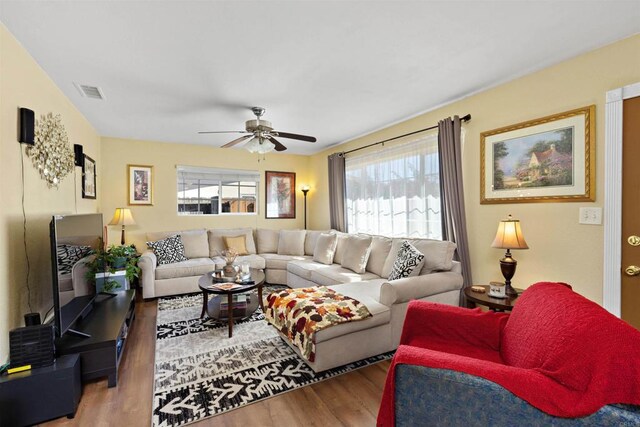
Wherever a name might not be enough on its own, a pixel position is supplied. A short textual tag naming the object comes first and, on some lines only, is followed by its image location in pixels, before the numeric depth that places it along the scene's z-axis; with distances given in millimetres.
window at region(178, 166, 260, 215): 5273
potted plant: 2615
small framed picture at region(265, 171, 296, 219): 5977
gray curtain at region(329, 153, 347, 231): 5091
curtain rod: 3101
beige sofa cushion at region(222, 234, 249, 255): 4969
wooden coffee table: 2829
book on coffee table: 2906
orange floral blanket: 2137
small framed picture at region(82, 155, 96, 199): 3634
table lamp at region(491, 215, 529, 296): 2416
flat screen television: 1895
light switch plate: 2195
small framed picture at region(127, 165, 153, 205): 4801
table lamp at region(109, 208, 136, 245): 4402
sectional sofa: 2311
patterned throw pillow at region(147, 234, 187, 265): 4329
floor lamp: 6080
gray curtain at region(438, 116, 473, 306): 3082
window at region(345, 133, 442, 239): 3557
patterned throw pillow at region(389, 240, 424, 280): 2832
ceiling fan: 3168
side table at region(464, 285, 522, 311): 2226
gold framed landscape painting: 2268
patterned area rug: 1862
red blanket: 851
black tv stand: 1975
